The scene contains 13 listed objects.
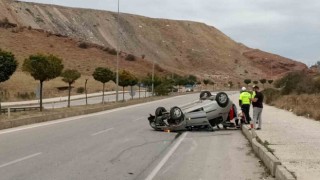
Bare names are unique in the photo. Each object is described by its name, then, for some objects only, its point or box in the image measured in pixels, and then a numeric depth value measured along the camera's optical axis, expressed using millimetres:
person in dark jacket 20203
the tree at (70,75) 42656
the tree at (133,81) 63538
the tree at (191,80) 114962
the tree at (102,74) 51188
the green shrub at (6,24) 106262
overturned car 20891
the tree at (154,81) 80750
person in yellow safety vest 22766
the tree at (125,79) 62312
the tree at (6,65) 29281
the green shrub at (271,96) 53950
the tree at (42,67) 32906
